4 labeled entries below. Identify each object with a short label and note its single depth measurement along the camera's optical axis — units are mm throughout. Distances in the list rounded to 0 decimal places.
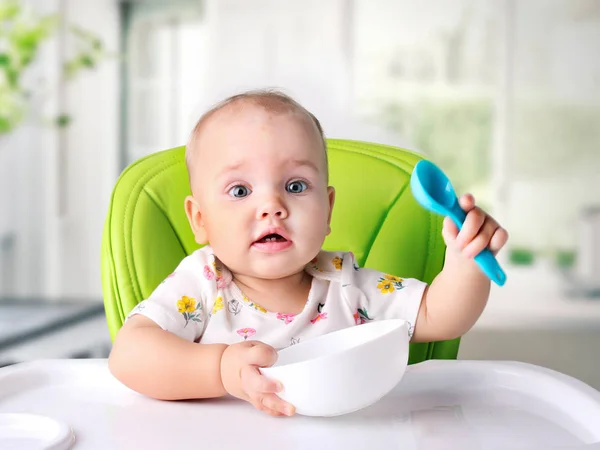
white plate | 733
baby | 910
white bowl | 730
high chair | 1189
